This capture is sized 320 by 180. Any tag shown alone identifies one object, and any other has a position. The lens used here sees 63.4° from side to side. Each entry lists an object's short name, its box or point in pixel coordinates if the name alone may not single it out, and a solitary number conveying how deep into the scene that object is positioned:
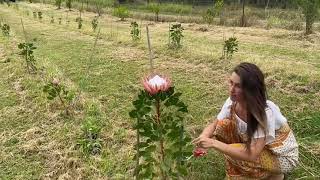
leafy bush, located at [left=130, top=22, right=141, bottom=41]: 5.85
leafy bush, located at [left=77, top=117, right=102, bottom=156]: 2.24
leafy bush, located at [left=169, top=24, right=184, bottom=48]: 5.08
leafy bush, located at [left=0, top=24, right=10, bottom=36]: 6.18
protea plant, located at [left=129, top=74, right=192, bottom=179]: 1.35
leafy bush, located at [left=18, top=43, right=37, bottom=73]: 3.78
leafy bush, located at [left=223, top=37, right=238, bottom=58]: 4.28
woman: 1.58
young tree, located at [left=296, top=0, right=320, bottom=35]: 6.49
